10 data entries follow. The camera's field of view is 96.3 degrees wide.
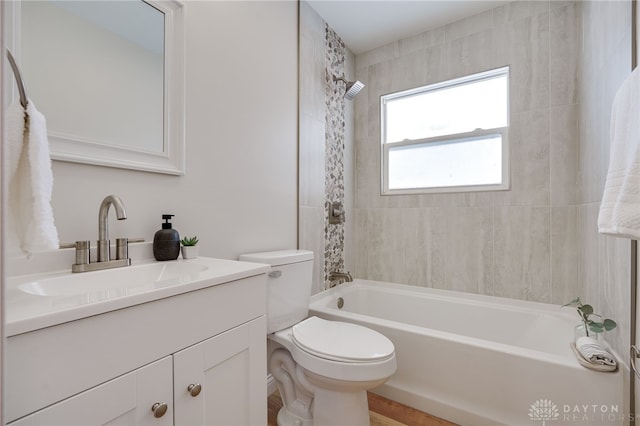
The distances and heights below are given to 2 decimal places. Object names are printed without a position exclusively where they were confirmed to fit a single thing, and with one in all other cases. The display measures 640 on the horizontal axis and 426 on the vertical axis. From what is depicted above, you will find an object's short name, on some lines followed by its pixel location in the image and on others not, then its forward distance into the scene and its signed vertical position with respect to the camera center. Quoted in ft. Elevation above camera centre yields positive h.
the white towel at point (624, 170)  2.41 +0.41
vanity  1.65 -0.97
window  6.89 +2.05
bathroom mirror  2.96 +1.61
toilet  3.89 -2.02
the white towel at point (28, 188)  1.62 +0.15
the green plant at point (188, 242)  3.95 -0.39
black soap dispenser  3.63 -0.38
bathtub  3.93 -2.46
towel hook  1.55 +0.75
